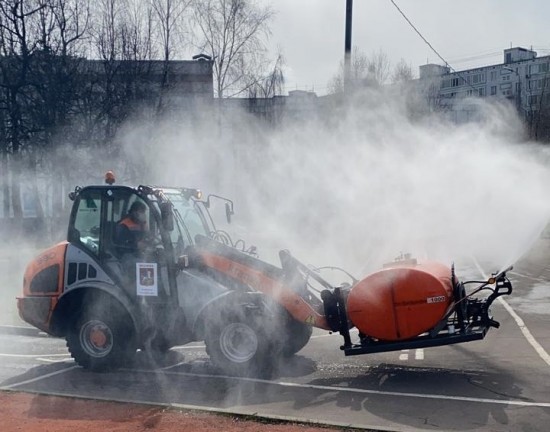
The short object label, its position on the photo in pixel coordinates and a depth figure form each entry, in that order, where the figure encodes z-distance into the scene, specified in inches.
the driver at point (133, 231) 387.9
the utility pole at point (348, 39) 739.4
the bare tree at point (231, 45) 1300.4
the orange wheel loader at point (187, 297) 346.0
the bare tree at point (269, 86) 1333.7
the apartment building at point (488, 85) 961.5
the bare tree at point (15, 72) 823.1
